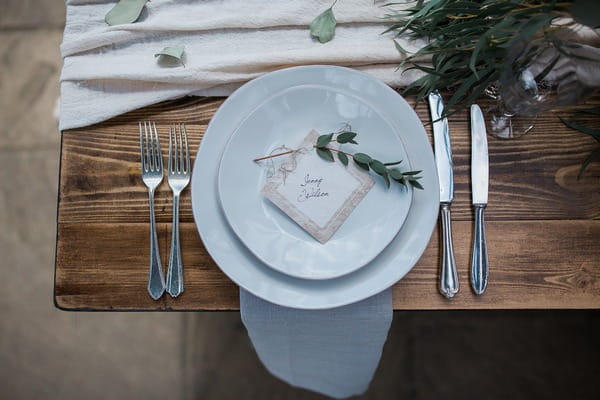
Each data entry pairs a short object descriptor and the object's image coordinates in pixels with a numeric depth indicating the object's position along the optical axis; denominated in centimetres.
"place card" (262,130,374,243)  59
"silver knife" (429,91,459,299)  61
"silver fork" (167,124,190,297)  62
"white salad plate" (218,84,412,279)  57
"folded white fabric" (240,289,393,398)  62
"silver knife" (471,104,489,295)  62
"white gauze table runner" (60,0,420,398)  64
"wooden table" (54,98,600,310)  63
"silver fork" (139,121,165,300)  62
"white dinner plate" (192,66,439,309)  57
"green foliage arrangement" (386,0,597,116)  50
